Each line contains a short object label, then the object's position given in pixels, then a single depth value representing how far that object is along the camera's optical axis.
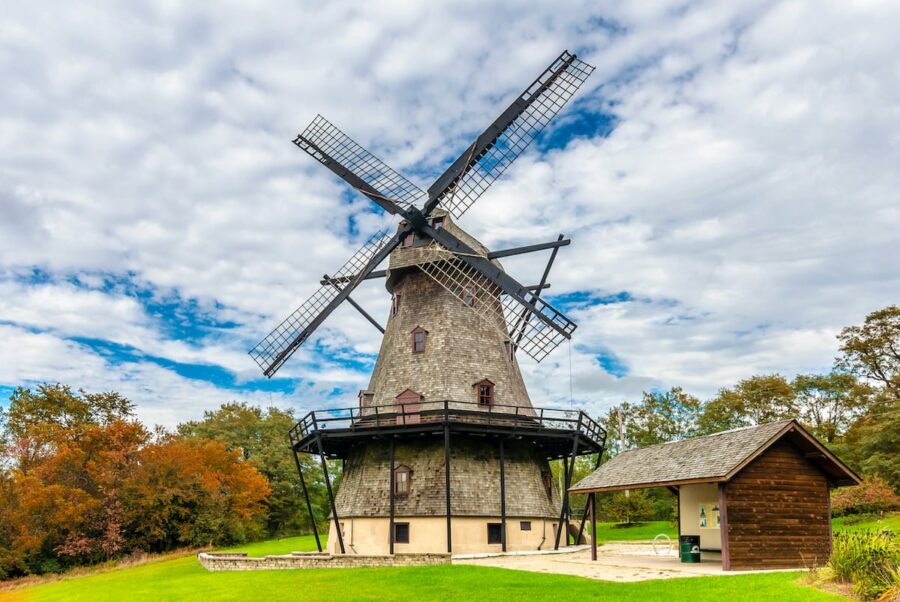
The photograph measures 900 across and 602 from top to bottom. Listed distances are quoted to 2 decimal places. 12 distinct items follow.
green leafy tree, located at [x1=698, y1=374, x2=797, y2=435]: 48.53
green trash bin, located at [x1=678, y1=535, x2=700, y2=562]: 19.81
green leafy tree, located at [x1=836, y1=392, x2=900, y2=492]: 33.44
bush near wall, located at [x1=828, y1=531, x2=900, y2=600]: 11.93
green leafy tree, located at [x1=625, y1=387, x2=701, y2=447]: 50.41
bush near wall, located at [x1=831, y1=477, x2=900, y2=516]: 29.36
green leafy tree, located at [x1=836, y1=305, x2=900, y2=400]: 42.94
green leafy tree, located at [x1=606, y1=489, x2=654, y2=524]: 42.94
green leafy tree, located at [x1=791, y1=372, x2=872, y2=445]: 47.09
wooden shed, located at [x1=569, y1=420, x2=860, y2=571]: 17.00
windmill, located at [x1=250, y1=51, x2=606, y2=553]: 24.69
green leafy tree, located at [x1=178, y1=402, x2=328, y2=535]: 54.25
